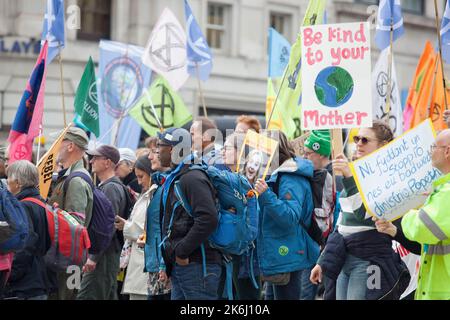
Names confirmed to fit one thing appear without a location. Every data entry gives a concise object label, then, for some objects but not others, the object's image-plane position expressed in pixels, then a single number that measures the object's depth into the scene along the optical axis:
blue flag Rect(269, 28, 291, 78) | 13.80
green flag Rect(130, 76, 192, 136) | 12.75
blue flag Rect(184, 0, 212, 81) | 12.67
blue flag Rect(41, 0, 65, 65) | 10.80
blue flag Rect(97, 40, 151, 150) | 13.66
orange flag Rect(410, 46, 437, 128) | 11.95
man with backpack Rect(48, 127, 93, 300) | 8.37
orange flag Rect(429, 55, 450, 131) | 11.11
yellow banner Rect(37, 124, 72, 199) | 8.52
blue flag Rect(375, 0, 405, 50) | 9.74
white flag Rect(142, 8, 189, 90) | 13.20
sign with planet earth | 7.95
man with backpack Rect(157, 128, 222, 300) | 6.92
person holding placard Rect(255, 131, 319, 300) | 8.05
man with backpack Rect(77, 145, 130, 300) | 9.14
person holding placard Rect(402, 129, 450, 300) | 5.90
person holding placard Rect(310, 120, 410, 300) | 7.37
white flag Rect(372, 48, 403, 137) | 12.16
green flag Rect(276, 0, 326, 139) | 9.58
